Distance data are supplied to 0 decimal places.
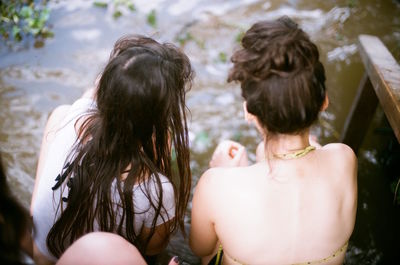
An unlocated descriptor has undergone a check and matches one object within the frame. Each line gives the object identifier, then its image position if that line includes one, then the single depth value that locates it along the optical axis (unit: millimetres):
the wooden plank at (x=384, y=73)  2082
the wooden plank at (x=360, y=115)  2816
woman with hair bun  1444
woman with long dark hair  1622
